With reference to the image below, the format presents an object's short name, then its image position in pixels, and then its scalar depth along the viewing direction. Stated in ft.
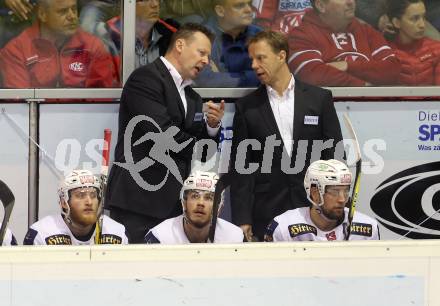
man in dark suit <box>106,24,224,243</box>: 42.16
